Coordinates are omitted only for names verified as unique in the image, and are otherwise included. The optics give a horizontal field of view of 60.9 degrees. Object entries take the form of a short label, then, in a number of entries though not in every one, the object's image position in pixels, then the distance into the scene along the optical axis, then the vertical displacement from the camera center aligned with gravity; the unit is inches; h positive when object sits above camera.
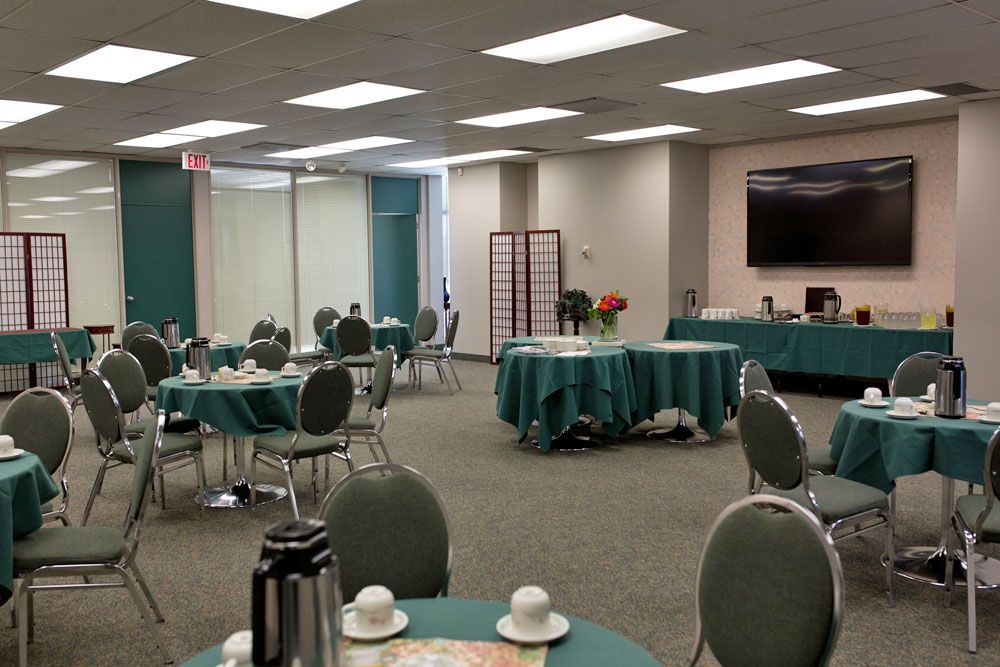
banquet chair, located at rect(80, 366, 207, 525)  180.4 -36.0
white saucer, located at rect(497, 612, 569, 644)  69.9 -29.8
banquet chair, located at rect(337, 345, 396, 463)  217.7 -31.0
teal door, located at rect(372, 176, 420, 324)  543.8 +19.2
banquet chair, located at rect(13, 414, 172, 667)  121.4 -39.7
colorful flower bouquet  289.4 -12.9
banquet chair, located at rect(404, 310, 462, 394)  382.6 -35.4
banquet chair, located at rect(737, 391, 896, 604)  140.2 -34.3
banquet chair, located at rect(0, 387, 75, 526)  154.5 -26.9
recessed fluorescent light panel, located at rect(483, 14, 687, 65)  198.5 +57.9
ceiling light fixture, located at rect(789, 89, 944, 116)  286.2 +59.7
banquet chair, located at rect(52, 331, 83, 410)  292.4 -30.2
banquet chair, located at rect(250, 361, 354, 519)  188.5 -32.6
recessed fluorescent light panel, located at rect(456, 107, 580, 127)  311.7 +60.1
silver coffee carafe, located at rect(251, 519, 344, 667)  52.1 -19.9
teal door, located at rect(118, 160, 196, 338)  430.3 +18.5
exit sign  400.3 +56.0
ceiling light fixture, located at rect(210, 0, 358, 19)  175.9 +56.8
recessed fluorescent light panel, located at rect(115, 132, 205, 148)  364.2 +60.9
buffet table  322.7 -28.6
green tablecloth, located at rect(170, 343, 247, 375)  304.0 -28.2
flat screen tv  348.8 +25.2
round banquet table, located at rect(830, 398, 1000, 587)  144.6 -32.1
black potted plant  401.7 -15.3
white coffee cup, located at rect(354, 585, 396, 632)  70.8 -27.9
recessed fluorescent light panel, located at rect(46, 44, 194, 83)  216.5 +57.5
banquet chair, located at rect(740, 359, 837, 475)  171.2 -24.2
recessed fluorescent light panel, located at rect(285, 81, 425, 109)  264.8 +58.8
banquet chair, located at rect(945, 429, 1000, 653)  128.0 -38.8
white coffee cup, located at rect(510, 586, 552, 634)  71.0 -28.2
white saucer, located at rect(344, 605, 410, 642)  70.1 -29.5
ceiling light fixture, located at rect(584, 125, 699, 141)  355.9 +60.9
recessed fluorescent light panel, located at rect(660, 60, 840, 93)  243.6 +59.0
